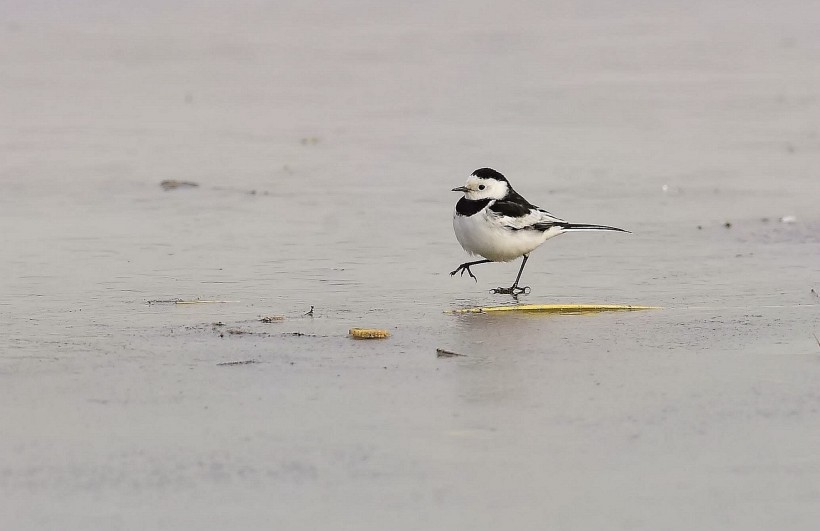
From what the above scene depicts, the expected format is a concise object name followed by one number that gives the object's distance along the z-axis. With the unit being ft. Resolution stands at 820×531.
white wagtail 54.13
